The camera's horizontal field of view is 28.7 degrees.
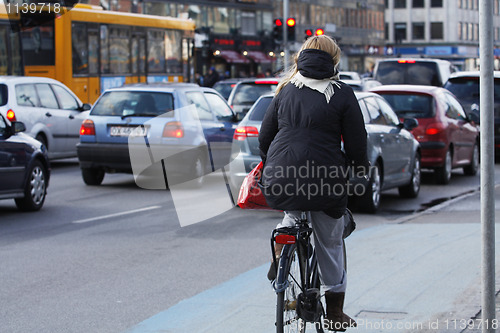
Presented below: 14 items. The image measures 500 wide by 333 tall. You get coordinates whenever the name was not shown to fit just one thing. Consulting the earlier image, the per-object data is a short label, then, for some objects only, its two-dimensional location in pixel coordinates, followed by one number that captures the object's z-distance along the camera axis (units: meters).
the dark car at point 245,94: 19.42
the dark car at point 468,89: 21.16
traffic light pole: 31.41
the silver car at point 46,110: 17.52
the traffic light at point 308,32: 30.23
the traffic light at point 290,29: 30.14
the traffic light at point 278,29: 30.42
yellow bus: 24.81
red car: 16.20
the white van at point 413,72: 26.95
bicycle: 4.91
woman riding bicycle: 4.97
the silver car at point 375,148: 12.65
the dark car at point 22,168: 12.03
